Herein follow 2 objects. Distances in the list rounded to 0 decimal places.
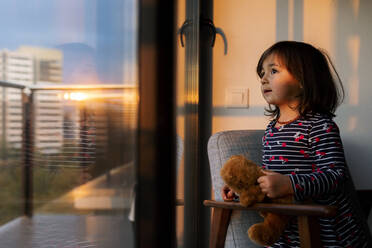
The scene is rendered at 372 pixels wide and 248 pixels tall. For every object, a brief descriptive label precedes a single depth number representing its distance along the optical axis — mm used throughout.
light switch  1786
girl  983
